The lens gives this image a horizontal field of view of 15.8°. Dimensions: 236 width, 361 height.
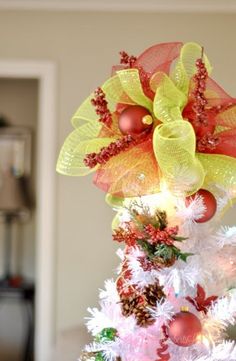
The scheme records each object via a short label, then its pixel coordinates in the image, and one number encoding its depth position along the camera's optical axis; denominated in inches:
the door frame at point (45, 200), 123.5
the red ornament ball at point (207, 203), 62.2
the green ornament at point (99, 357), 62.5
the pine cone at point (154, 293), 61.7
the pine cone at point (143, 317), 61.4
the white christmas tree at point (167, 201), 60.6
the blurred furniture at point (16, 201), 157.5
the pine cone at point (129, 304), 62.2
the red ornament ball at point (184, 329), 60.0
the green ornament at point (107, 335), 62.5
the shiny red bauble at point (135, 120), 62.4
